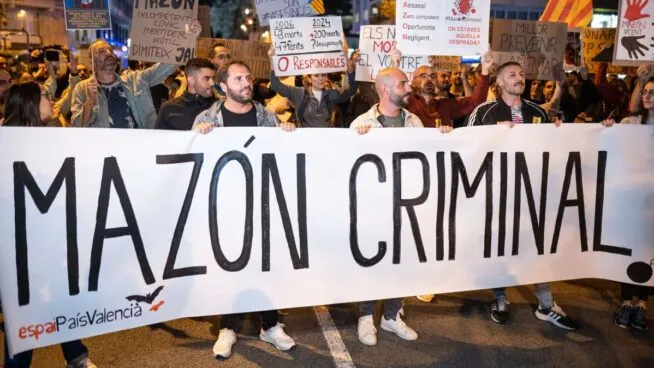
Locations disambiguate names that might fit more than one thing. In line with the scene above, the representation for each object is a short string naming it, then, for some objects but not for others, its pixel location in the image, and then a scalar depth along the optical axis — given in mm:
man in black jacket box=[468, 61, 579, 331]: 4777
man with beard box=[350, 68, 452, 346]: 4441
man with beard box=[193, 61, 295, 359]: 4211
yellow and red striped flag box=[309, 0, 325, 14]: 7008
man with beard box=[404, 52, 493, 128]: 6113
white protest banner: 3342
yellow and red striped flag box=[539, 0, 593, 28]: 8438
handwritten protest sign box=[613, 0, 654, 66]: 5379
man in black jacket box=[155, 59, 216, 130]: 4988
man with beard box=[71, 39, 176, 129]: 5204
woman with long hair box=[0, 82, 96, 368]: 3639
